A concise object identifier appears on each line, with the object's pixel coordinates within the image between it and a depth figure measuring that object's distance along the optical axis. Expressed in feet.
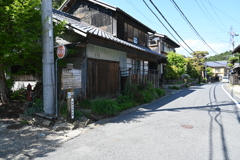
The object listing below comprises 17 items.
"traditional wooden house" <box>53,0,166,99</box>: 27.37
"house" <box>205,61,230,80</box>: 215.72
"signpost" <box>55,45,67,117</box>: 18.61
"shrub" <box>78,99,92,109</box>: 25.05
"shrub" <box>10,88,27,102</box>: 28.30
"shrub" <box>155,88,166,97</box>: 41.24
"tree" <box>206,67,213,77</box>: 169.80
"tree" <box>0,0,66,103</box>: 17.40
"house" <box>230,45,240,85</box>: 85.91
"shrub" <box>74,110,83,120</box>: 19.74
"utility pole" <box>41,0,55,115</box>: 19.76
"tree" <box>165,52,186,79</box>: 68.90
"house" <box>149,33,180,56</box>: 80.53
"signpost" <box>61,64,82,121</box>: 18.03
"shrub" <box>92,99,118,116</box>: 22.22
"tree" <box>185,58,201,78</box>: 103.86
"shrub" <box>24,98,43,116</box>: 20.57
